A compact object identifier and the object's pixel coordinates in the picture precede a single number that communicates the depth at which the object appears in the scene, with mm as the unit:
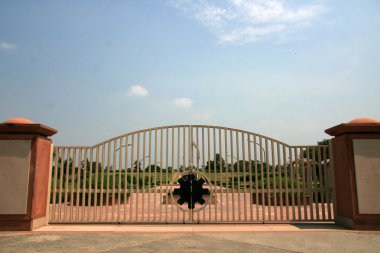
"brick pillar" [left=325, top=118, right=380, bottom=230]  6688
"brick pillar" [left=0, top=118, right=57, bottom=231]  6684
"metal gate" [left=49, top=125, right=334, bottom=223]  7539
